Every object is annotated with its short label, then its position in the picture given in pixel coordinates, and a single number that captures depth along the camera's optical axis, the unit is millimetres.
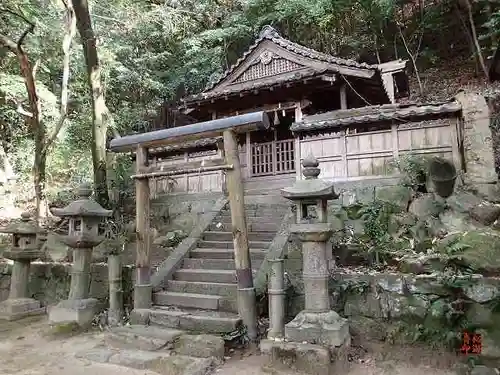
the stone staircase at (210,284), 6090
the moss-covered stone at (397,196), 8457
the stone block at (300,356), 4652
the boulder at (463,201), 7617
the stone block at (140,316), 6445
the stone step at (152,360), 4965
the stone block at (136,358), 5148
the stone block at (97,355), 5455
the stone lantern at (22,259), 7965
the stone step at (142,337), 5574
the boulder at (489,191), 7832
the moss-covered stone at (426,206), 7961
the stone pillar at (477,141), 8047
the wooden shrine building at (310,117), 9211
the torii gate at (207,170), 5914
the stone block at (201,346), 5305
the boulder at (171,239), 10227
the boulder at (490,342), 4578
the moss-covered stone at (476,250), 5333
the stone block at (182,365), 4910
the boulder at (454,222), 7398
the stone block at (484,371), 4440
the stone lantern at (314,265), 4930
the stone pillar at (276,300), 5367
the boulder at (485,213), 7281
